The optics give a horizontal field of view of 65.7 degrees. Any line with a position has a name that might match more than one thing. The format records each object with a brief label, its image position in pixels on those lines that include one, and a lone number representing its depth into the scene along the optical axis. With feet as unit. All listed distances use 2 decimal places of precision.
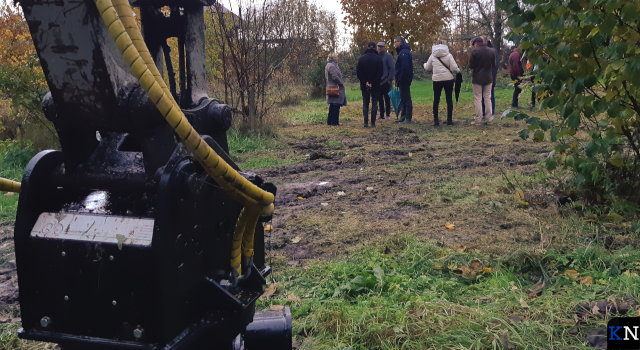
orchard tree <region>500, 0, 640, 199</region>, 10.21
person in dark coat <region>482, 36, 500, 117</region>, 42.24
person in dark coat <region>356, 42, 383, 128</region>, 40.81
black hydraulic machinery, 4.87
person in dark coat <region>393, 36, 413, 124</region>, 41.75
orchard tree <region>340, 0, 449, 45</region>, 71.26
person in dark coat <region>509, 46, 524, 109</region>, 44.70
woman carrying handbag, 41.86
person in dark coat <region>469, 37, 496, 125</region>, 38.47
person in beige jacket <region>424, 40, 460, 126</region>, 38.55
